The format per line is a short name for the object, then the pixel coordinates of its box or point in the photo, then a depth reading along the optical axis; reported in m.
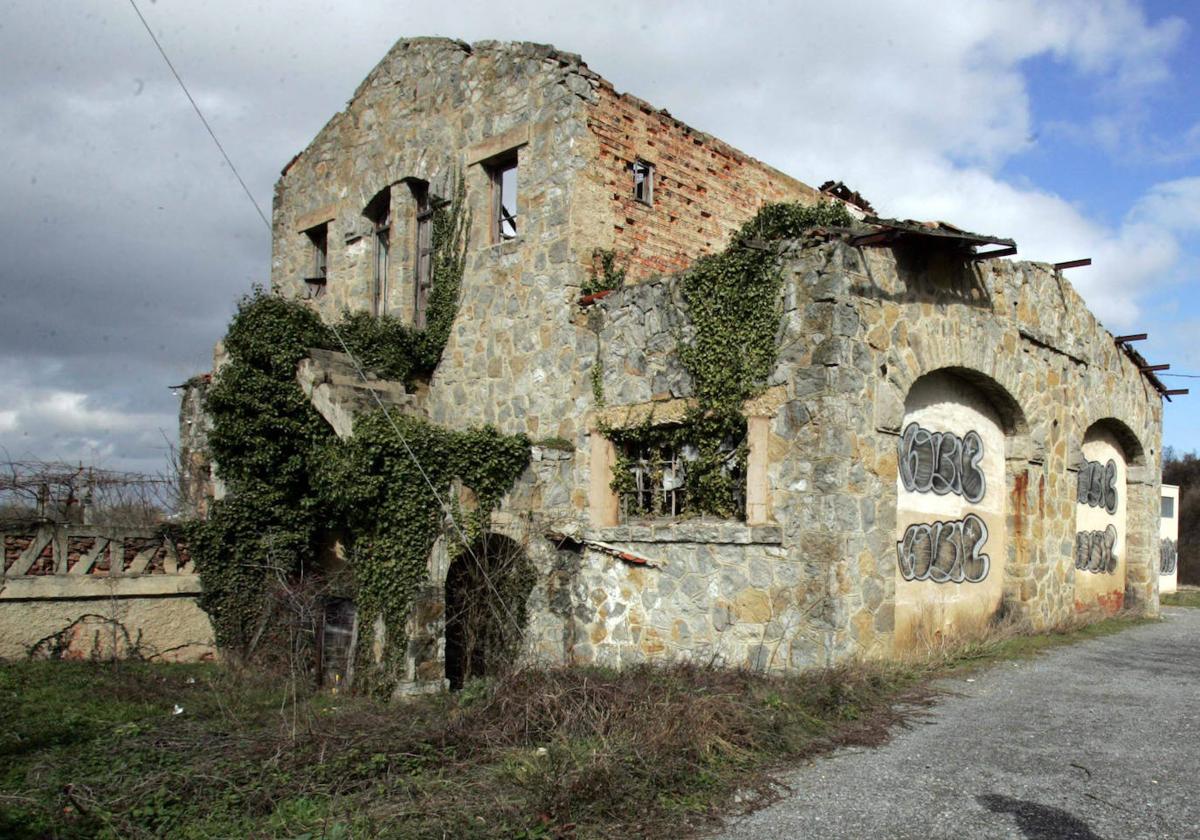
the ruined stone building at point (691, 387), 9.65
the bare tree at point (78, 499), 13.10
